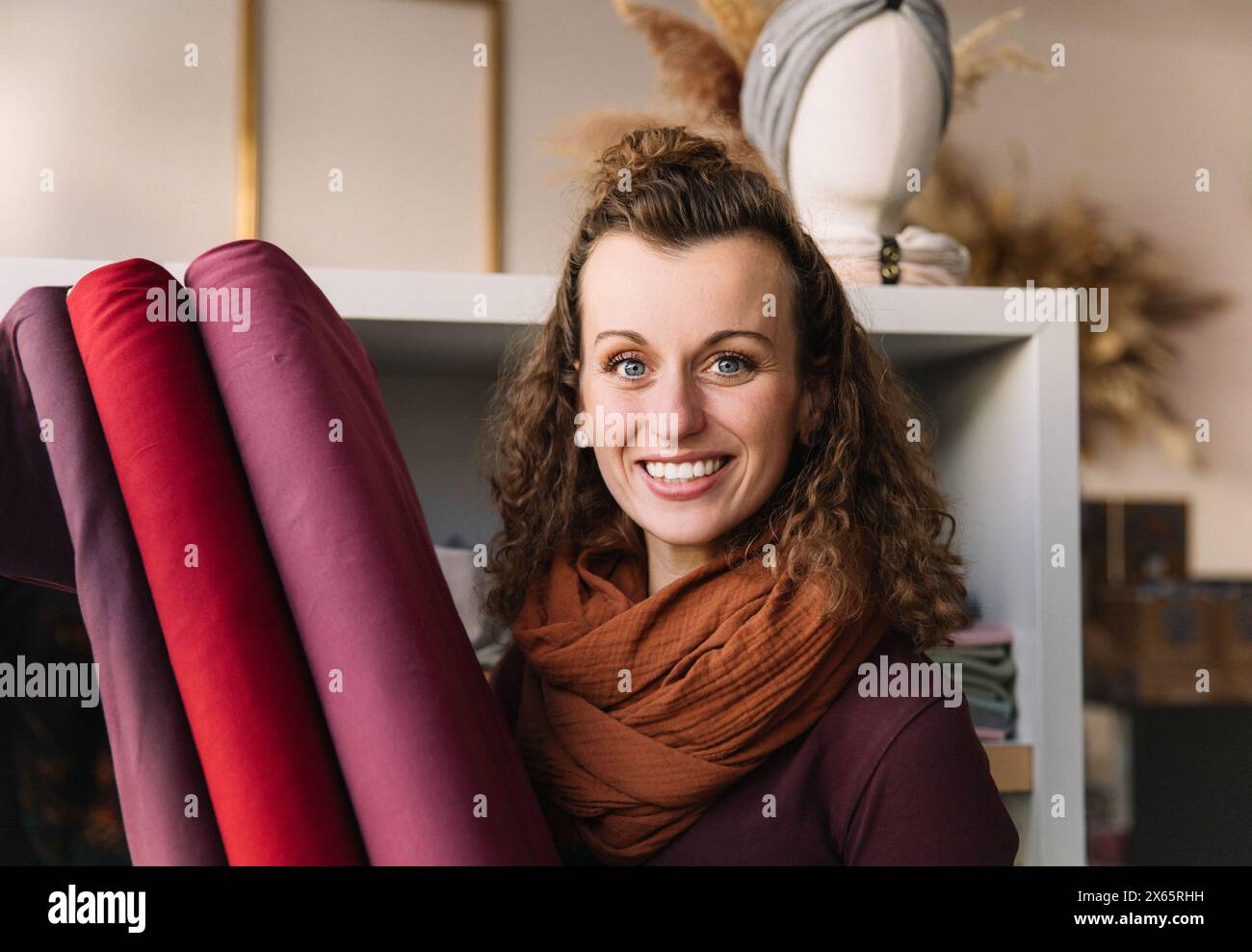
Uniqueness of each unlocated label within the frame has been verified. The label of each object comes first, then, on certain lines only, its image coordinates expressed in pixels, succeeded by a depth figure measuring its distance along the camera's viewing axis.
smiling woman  0.56
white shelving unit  0.77
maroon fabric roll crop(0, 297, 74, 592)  0.45
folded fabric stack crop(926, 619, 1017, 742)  0.83
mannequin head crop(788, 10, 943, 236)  0.82
